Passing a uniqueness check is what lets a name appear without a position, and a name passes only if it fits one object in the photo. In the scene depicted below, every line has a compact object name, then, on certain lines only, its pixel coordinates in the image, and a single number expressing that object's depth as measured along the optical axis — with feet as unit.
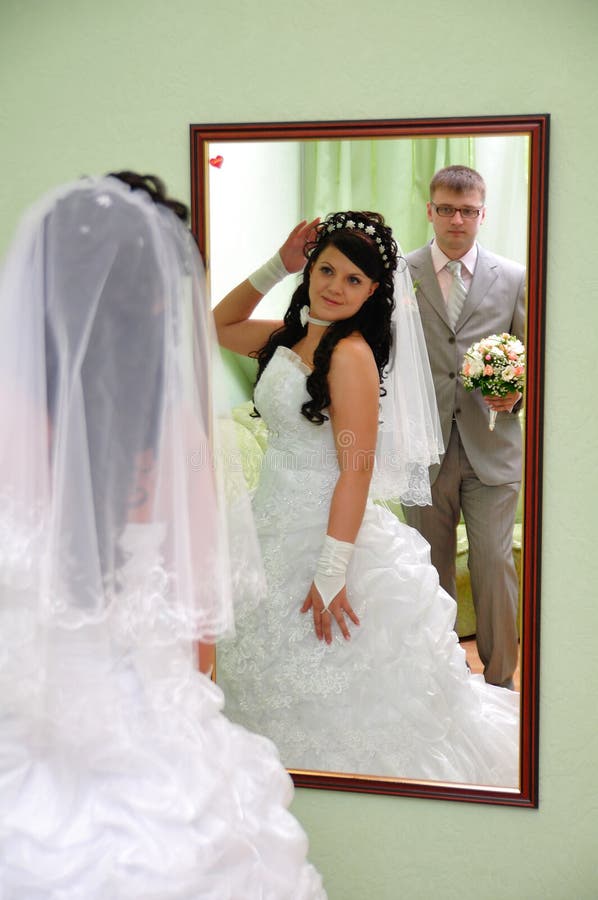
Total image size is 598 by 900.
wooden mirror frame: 6.09
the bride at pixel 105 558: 4.20
